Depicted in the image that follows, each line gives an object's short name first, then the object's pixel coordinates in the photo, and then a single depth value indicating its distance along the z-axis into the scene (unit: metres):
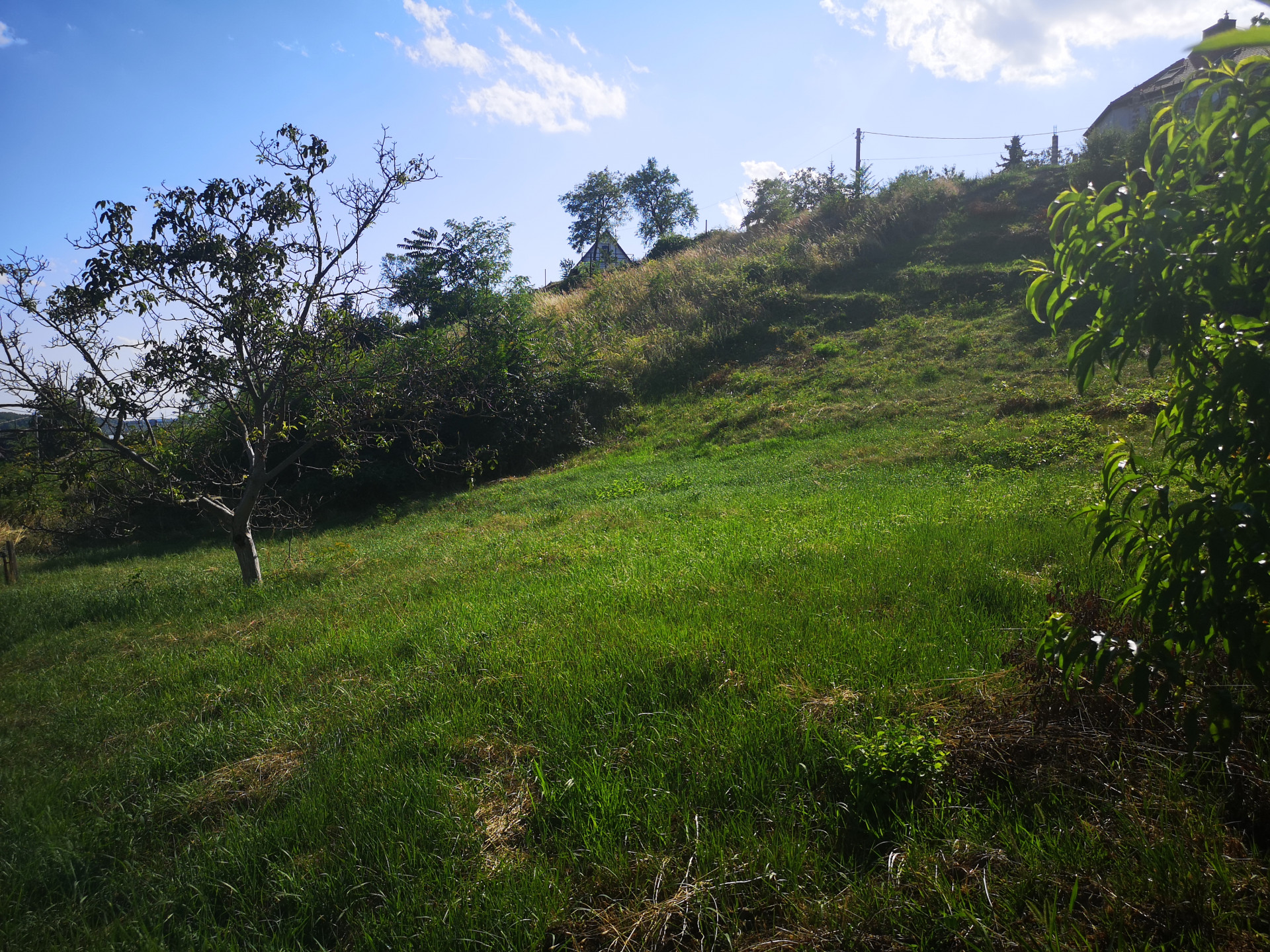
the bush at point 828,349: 19.91
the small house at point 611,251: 52.19
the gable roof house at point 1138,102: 31.00
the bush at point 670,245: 38.59
